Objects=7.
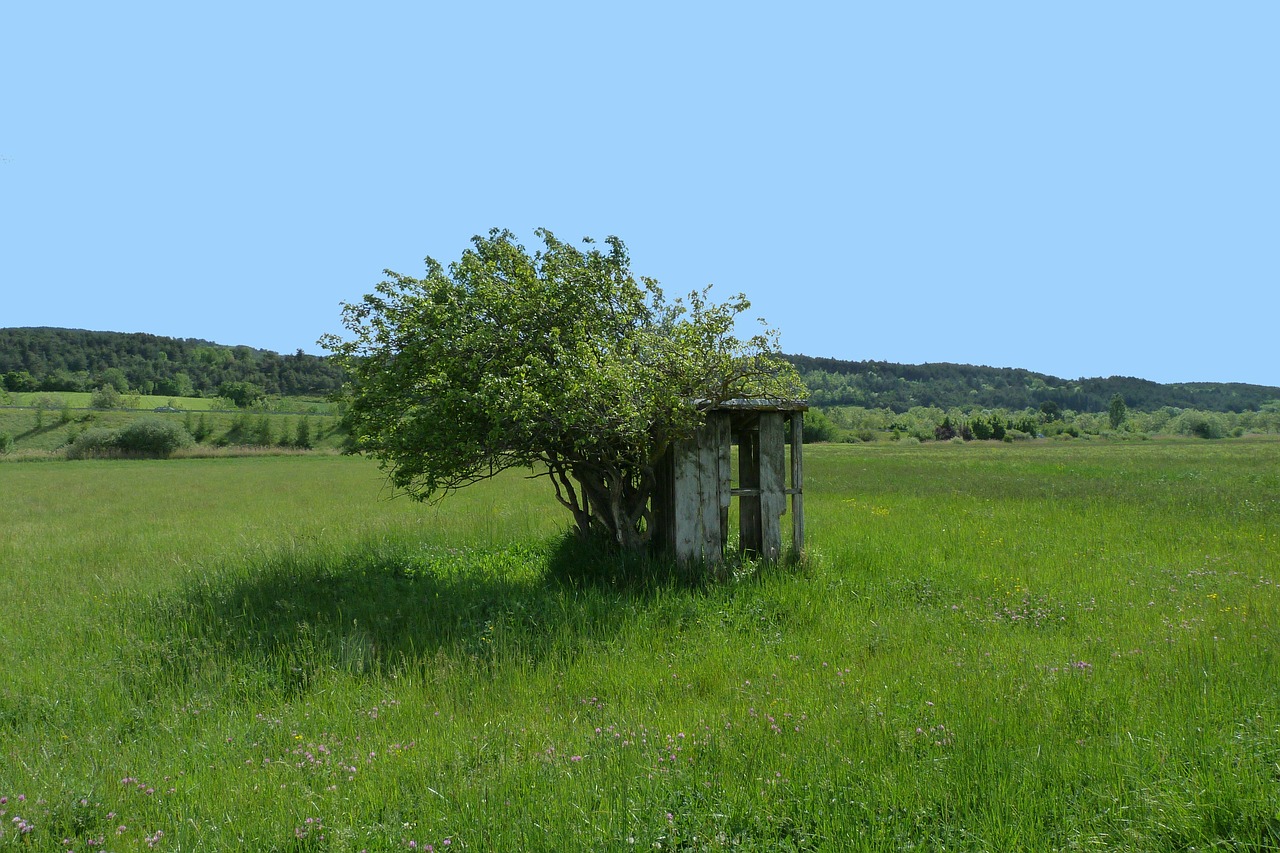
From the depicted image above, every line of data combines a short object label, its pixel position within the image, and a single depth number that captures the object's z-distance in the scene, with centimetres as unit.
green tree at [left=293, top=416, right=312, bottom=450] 8938
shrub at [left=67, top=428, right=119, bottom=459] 7031
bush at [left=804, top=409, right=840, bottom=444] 12975
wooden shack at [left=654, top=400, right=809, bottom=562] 1013
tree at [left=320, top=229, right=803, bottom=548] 895
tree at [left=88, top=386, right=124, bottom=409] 11306
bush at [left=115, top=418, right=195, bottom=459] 7300
